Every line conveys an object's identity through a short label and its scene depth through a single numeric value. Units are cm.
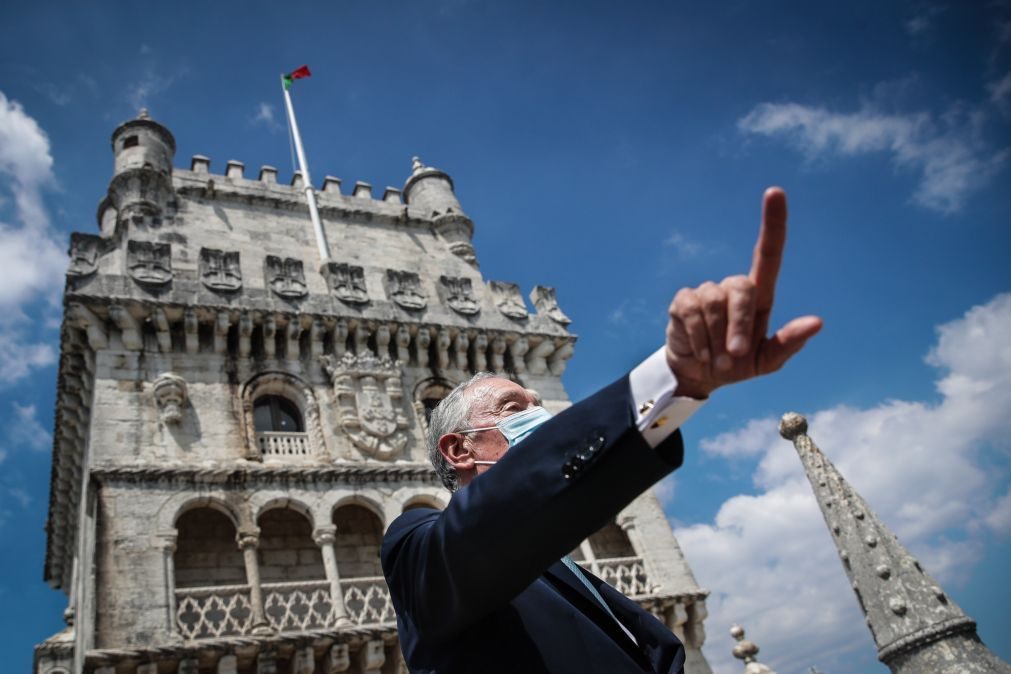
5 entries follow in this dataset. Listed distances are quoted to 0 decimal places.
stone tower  1239
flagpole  1941
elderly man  163
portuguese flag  2492
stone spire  631
